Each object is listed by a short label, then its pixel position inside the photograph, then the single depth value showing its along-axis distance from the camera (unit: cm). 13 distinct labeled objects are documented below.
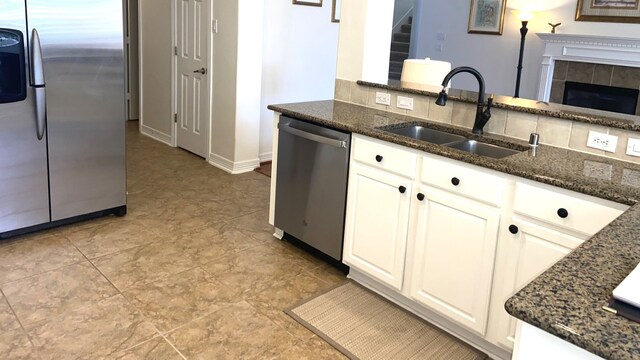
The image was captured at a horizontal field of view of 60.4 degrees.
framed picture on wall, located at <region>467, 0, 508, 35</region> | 685
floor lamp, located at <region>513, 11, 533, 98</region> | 642
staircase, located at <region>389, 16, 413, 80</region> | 816
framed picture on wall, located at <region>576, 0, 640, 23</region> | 582
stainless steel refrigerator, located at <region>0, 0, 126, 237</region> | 312
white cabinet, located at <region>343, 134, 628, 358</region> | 213
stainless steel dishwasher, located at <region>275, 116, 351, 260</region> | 300
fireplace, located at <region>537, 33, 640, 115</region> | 597
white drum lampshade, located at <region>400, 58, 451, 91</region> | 365
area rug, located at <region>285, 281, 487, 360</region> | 249
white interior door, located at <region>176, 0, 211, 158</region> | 523
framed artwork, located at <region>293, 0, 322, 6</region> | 533
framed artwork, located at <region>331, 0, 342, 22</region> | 560
